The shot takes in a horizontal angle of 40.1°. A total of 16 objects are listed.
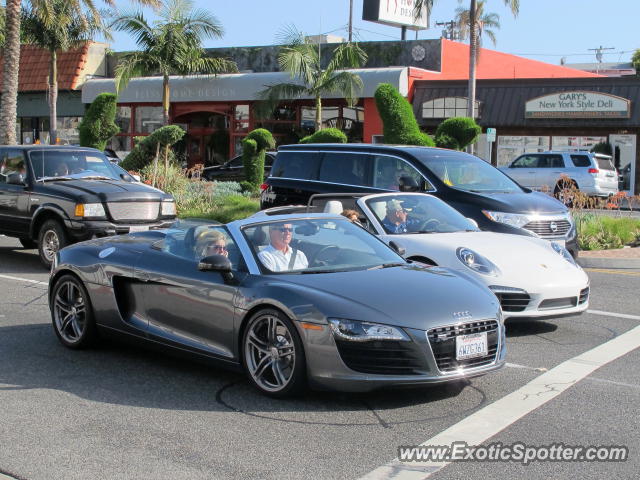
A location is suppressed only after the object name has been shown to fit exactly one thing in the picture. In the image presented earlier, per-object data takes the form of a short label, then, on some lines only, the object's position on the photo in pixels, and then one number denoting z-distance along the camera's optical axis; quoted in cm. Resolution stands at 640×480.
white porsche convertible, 816
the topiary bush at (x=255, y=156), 2373
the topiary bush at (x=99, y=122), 2386
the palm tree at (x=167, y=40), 3350
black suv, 1227
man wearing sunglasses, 661
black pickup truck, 1270
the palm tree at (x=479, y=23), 3553
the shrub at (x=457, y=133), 2283
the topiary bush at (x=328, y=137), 2328
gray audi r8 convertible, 578
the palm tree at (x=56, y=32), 3716
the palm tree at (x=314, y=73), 3303
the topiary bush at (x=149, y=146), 2053
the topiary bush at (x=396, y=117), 2394
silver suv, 2884
